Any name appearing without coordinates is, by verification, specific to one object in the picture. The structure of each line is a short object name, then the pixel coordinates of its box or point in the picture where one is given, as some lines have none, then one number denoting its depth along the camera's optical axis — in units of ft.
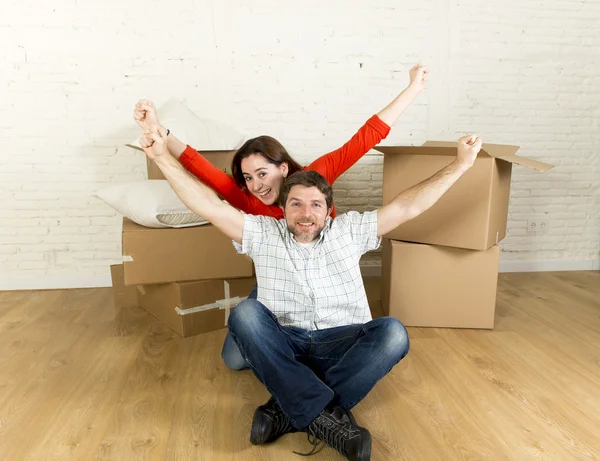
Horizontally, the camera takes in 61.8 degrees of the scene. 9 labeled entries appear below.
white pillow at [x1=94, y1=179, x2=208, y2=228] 7.23
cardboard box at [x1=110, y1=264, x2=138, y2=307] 8.83
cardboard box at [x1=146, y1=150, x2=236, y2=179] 8.11
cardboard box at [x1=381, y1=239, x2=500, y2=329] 7.43
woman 5.83
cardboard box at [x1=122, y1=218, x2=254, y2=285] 7.14
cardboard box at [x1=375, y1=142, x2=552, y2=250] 6.91
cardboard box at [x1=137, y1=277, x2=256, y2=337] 7.37
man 4.66
